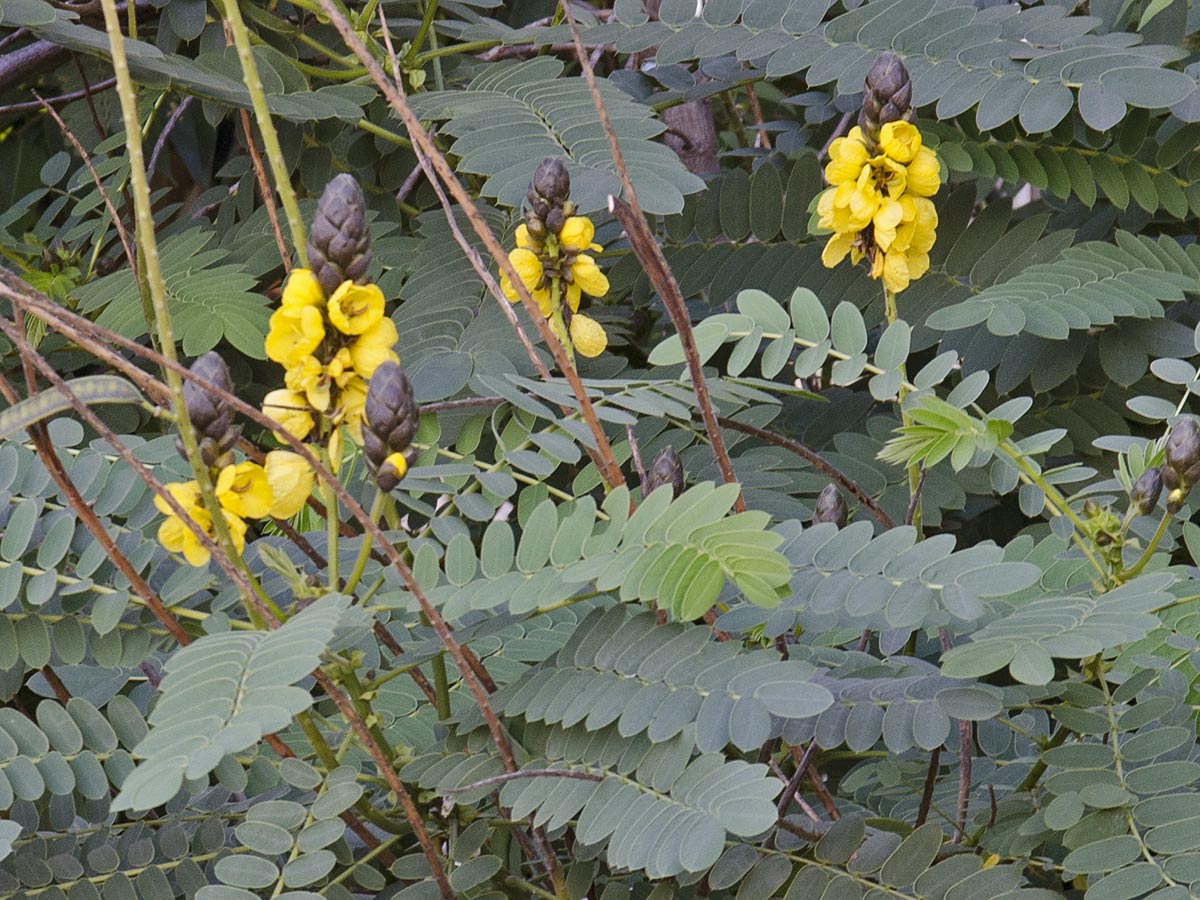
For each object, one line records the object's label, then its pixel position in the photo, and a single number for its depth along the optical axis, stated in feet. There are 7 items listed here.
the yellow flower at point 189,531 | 6.98
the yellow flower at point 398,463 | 6.77
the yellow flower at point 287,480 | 6.93
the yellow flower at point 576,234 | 7.37
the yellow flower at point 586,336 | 7.51
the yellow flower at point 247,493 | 6.91
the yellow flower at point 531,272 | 7.41
